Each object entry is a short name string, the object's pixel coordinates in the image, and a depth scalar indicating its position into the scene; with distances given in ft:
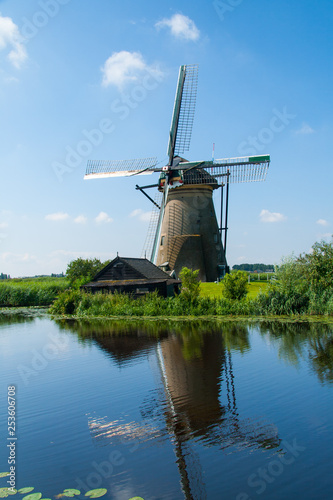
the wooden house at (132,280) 99.66
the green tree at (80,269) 167.53
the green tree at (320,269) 77.90
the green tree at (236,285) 89.51
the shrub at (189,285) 88.17
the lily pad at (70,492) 18.63
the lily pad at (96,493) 18.45
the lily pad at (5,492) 18.85
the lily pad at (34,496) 18.39
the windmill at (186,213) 121.08
